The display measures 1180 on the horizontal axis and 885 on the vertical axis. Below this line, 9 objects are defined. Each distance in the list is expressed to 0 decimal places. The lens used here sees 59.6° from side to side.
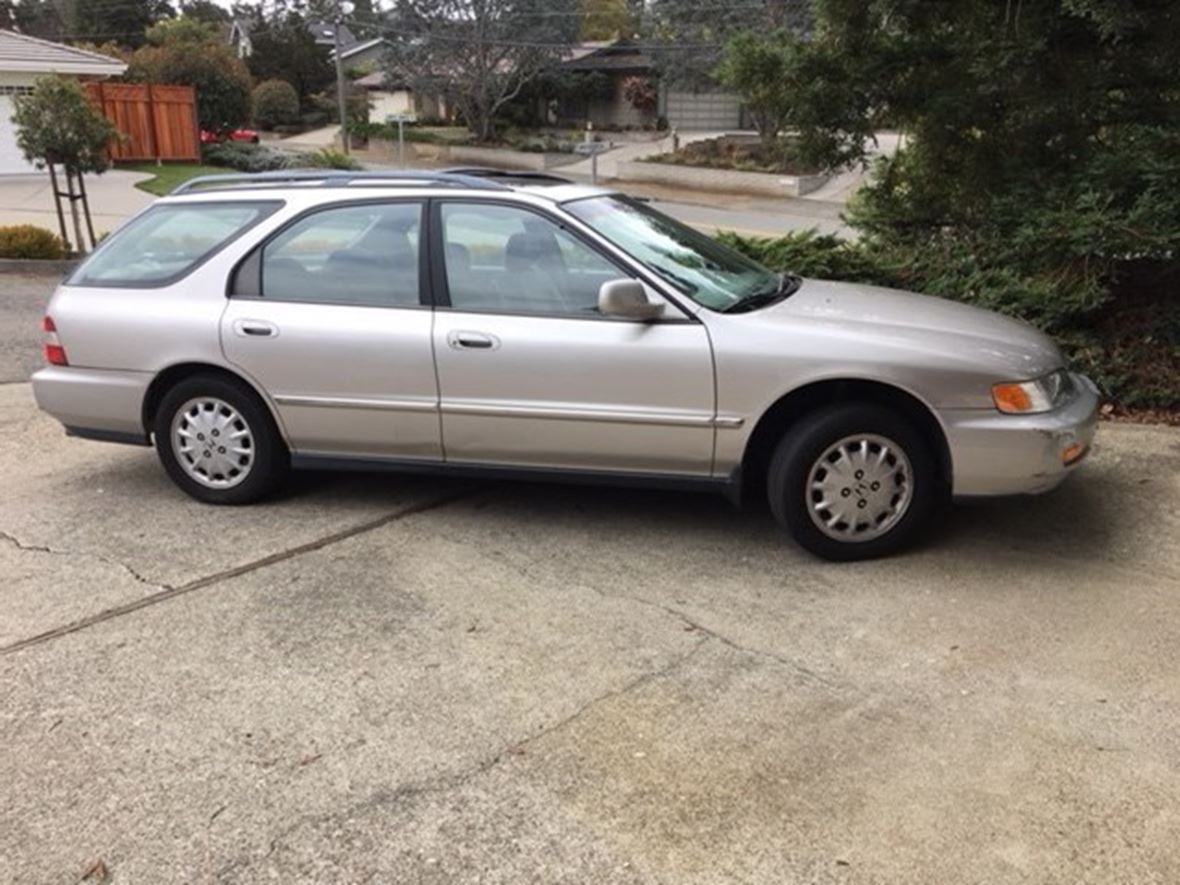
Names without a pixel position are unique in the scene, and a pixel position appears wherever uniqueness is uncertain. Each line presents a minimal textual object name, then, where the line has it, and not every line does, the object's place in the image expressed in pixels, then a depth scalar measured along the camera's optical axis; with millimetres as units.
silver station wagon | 4289
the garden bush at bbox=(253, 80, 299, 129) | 52188
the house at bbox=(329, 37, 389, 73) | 62188
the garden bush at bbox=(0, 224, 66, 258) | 13609
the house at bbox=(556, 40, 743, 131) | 44656
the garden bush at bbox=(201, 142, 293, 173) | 28266
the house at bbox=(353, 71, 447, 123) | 51259
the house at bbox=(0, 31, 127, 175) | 25812
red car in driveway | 35281
